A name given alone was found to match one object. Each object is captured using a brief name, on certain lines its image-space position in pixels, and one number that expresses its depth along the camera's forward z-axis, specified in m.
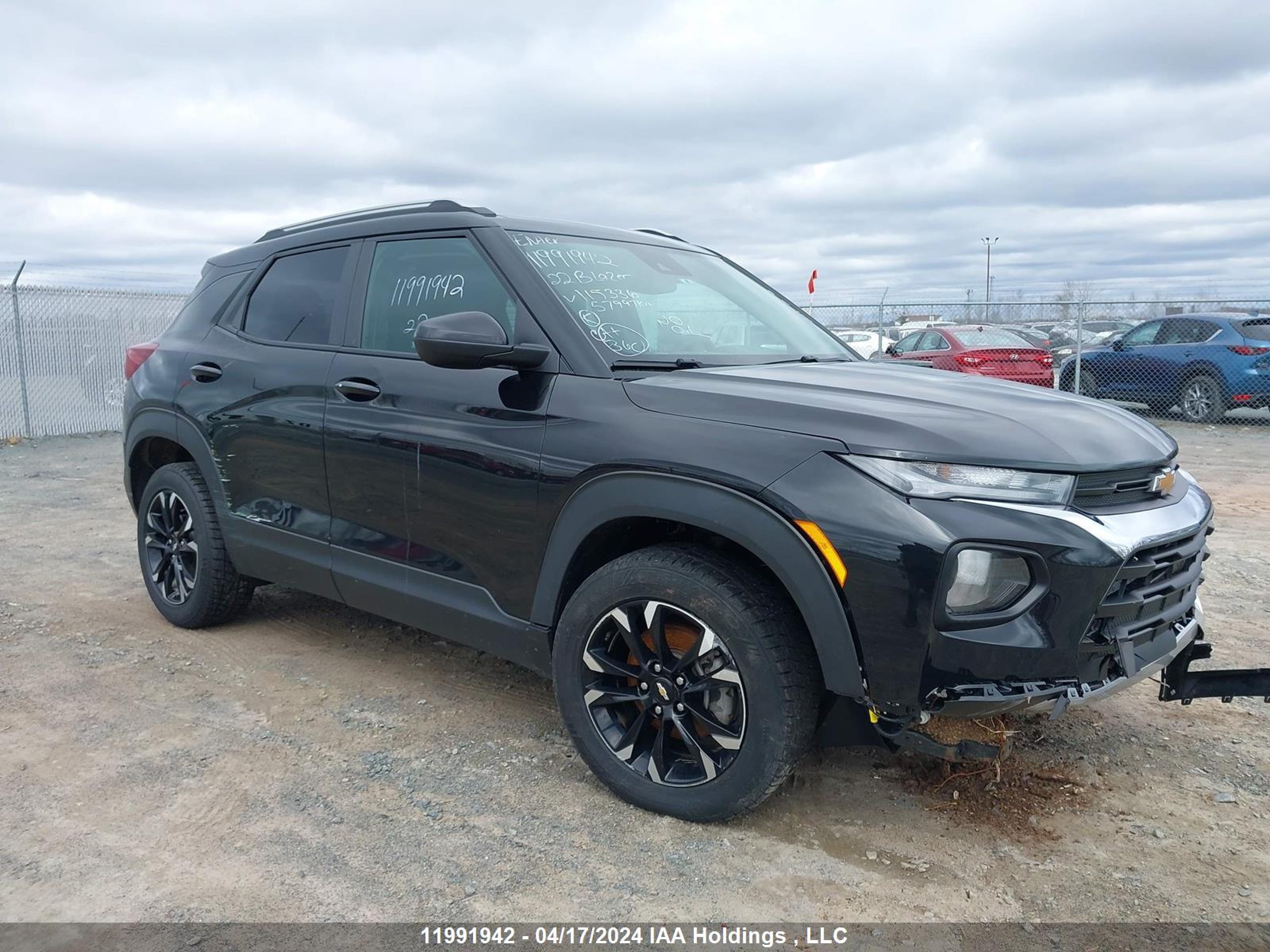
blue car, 13.36
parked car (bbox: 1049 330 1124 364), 18.78
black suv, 2.53
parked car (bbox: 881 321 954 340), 19.64
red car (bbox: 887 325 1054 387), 14.24
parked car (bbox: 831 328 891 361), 19.91
